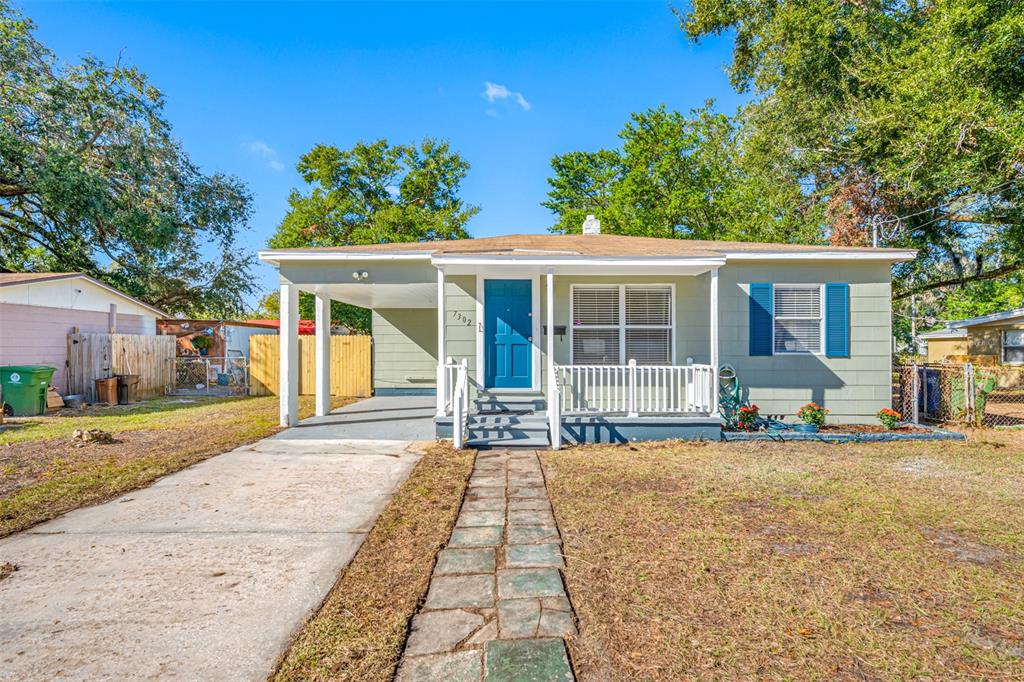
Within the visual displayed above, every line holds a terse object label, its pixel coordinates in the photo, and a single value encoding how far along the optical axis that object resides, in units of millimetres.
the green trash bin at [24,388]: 9211
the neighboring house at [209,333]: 20000
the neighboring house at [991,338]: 16531
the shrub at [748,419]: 6961
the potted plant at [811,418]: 6930
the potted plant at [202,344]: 20281
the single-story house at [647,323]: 7453
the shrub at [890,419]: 7133
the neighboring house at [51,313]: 10070
